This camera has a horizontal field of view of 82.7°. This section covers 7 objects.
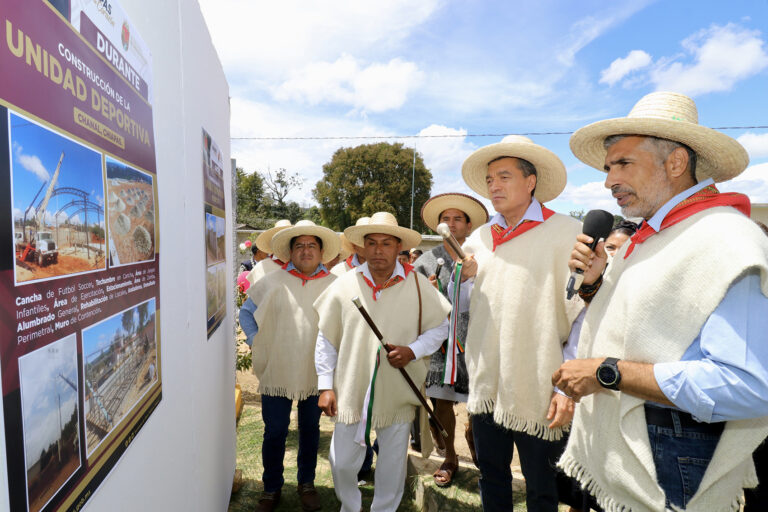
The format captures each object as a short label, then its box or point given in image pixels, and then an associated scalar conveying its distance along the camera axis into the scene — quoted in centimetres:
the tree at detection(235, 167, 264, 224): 4209
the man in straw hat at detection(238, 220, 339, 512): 339
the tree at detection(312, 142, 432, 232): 3394
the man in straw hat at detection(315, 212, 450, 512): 299
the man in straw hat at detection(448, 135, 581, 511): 235
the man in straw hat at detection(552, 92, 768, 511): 136
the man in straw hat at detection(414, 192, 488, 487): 371
